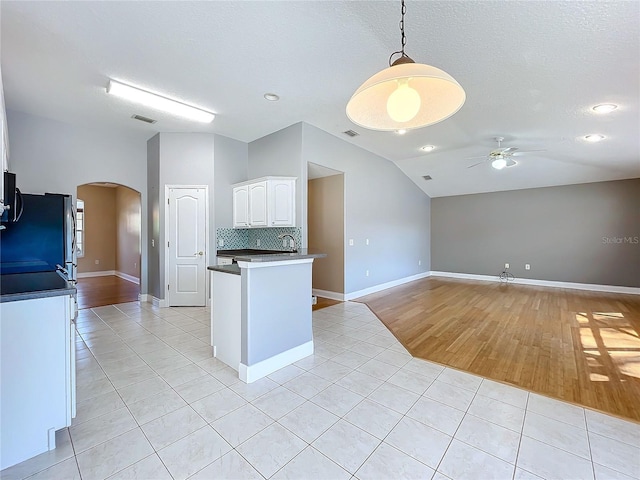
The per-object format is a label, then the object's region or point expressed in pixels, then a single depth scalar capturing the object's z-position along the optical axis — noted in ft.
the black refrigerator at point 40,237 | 10.23
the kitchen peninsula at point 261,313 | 8.07
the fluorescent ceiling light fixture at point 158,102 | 11.06
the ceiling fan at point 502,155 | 15.78
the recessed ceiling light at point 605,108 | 10.92
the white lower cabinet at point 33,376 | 5.03
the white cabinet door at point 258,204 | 15.44
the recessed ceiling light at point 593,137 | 14.30
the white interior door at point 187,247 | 16.44
